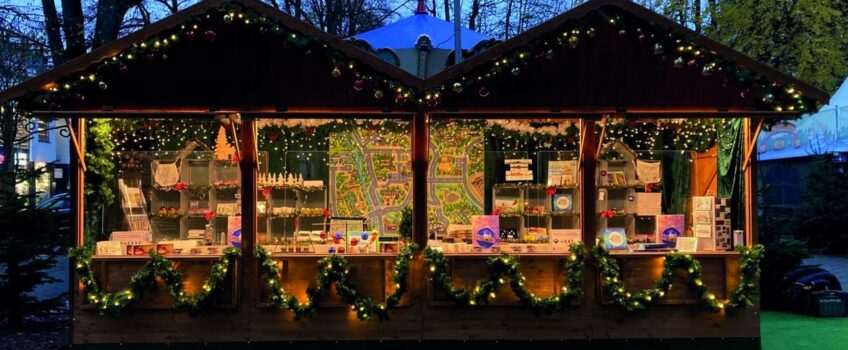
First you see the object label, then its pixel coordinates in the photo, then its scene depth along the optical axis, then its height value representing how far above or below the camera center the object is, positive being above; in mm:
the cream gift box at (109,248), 7730 -686
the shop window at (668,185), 8203 -18
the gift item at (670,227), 8328 -519
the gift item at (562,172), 8484 +134
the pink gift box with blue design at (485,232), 8016 -544
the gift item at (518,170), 8984 +174
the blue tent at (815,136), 18297 +1334
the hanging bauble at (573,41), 7422 +1488
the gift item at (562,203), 8445 -229
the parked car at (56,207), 9945 -302
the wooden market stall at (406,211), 7387 -214
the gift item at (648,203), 8672 -238
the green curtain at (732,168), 8109 +179
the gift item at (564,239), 7952 -620
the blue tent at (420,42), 11383 +2419
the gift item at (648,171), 8844 +155
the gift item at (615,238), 8109 -624
